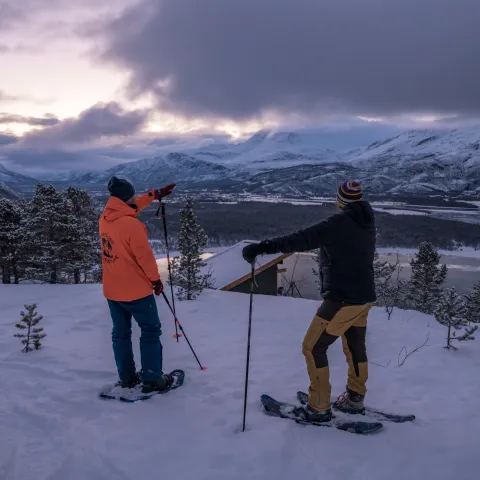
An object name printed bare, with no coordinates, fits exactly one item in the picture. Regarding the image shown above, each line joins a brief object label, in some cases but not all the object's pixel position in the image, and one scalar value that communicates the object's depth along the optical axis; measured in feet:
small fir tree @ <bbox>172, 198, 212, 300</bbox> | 51.88
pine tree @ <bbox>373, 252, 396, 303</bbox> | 64.54
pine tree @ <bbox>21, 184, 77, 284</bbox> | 67.62
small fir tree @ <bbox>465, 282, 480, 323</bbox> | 68.45
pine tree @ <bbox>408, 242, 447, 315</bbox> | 93.71
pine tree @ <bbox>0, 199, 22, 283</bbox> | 68.85
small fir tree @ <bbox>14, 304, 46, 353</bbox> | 18.52
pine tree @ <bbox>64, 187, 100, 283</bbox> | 71.61
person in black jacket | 11.45
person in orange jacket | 13.14
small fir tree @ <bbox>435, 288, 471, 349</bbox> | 20.74
